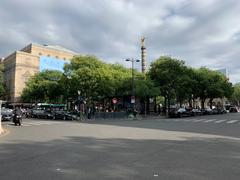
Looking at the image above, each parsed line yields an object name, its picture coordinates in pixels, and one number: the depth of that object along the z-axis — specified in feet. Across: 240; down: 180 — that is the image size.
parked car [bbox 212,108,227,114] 120.95
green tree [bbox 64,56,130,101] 85.46
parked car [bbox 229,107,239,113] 148.19
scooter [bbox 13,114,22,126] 51.54
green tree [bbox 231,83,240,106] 218.41
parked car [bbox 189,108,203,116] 97.62
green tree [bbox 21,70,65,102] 119.55
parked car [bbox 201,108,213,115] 110.39
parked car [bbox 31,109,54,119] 81.12
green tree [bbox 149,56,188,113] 96.59
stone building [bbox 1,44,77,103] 187.01
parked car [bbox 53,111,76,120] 75.18
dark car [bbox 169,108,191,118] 84.72
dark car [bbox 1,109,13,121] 67.42
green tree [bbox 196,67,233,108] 119.08
